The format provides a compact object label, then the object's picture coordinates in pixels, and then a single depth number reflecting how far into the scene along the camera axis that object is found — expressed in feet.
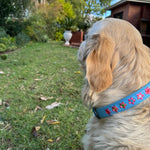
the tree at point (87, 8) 65.48
